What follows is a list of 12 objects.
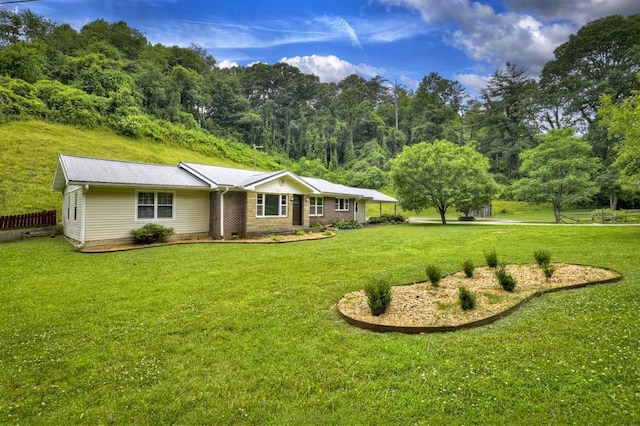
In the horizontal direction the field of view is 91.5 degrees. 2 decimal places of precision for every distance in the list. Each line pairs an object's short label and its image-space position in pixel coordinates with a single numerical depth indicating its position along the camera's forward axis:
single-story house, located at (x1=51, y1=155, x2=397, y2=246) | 12.36
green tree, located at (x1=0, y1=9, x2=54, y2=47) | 35.78
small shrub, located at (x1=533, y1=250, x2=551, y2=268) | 7.14
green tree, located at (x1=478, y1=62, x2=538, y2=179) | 46.69
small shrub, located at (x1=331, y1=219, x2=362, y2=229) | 22.19
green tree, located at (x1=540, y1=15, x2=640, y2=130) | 35.97
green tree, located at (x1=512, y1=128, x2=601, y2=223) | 25.63
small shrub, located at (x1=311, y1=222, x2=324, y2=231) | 20.05
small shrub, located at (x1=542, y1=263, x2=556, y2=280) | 6.79
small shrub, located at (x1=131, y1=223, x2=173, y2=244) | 12.89
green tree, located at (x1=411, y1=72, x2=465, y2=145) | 55.69
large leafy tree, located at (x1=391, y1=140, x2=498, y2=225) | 23.28
